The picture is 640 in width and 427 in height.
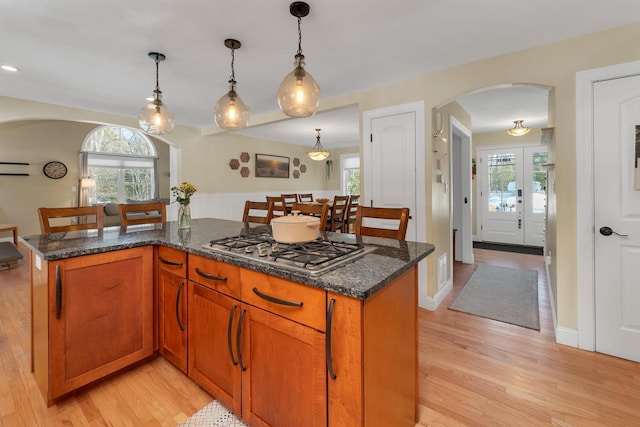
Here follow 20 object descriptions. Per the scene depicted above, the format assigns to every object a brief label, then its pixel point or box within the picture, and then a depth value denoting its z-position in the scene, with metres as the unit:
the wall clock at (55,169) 6.88
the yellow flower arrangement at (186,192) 2.30
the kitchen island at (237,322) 1.07
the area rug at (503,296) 2.84
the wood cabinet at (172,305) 1.73
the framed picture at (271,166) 7.09
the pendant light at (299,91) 1.79
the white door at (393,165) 3.09
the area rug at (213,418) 1.53
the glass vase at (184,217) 2.28
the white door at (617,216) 2.06
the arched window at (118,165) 7.61
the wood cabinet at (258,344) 1.13
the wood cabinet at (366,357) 1.02
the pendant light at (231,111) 2.27
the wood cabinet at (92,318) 1.58
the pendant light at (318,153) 6.36
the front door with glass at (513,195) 5.88
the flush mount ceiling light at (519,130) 4.96
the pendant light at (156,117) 2.43
